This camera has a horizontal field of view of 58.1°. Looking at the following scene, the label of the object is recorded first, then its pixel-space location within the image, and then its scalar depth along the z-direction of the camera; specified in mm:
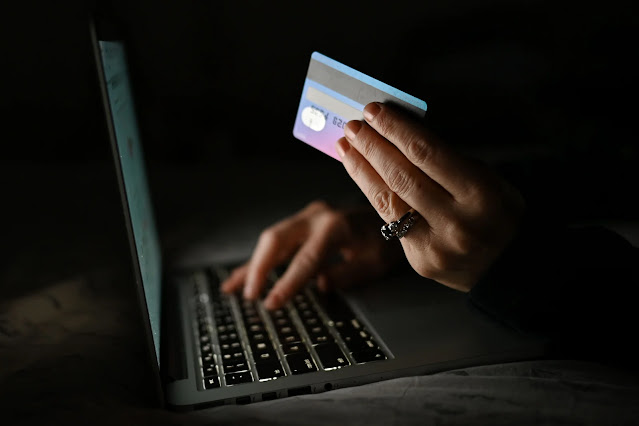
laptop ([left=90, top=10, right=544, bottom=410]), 561
